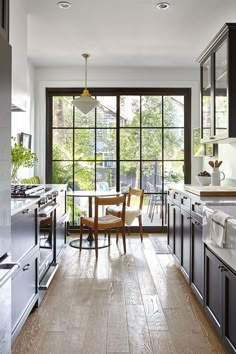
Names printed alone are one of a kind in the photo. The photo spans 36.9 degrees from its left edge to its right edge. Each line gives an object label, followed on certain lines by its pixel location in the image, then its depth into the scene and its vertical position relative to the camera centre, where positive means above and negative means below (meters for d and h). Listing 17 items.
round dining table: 4.67 -0.93
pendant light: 4.66 +0.96
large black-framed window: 5.74 +0.51
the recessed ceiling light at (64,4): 3.39 +1.66
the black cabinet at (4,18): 1.56 +0.71
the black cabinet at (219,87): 3.22 +0.90
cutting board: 3.10 -0.15
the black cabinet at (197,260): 2.71 -0.69
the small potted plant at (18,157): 3.31 +0.17
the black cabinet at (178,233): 3.63 -0.61
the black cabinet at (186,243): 3.22 -0.63
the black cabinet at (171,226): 4.03 -0.60
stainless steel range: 2.97 -0.49
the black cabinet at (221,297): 1.94 -0.75
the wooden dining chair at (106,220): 4.22 -0.57
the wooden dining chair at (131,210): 4.97 -0.50
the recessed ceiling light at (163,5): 3.39 +1.65
